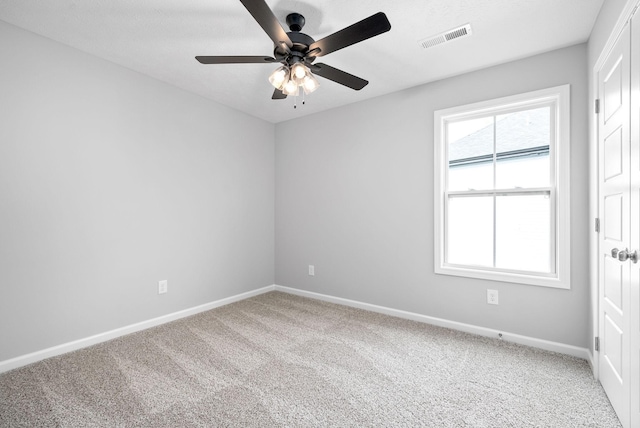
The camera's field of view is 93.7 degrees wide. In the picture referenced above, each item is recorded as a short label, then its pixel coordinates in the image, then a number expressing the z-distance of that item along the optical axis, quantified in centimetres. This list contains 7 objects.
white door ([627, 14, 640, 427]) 141
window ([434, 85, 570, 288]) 248
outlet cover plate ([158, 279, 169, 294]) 306
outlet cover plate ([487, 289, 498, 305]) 272
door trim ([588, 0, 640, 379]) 205
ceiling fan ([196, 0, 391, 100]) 155
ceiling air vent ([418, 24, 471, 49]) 219
